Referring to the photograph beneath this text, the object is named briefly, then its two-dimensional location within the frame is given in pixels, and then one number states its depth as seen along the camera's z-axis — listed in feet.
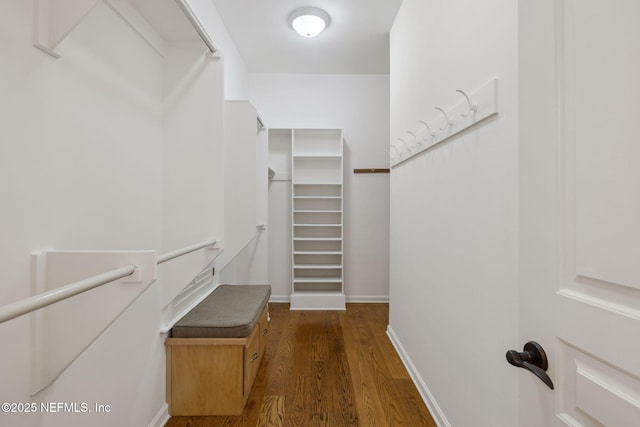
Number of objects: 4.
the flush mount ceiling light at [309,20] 8.52
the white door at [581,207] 1.62
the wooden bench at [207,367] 5.58
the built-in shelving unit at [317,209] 12.28
